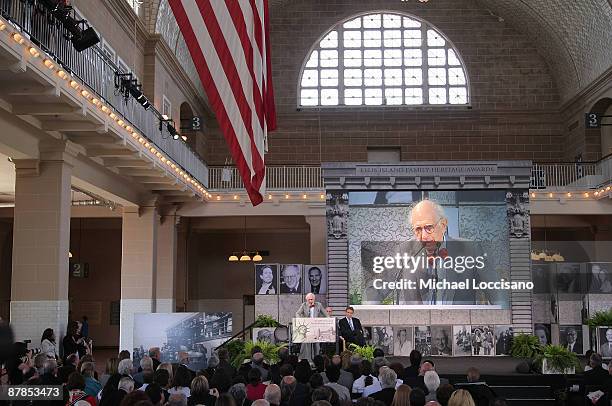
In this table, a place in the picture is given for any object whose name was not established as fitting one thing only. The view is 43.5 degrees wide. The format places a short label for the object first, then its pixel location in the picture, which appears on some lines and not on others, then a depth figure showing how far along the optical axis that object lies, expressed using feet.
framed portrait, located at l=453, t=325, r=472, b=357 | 68.33
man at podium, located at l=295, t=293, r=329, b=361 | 51.83
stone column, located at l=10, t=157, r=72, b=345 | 50.06
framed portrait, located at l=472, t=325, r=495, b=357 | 67.92
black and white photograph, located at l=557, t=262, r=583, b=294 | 79.54
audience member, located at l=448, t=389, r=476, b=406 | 20.89
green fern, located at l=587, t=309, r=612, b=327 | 66.80
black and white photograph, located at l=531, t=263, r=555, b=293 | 82.79
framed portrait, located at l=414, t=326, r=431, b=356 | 68.80
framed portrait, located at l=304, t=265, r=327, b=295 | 78.54
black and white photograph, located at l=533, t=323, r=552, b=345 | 76.59
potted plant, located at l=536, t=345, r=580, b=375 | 50.39
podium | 45.98
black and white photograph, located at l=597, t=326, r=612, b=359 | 64.95
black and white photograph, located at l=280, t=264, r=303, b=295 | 77.61
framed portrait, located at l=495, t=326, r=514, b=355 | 67.77
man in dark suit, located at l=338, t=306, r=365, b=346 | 53.47
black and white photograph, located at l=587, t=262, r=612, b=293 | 77.82
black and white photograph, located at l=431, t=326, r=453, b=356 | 68.74
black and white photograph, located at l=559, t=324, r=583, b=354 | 74.13
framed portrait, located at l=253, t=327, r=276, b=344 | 62.44
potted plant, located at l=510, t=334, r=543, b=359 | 63.87
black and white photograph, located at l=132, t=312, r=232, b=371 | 42.57
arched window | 109.60
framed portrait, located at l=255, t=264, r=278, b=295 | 77.56
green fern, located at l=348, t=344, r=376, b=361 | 48.96
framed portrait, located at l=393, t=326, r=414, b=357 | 69.26
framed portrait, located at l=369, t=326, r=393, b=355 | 69.21
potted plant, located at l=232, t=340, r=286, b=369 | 50.67
